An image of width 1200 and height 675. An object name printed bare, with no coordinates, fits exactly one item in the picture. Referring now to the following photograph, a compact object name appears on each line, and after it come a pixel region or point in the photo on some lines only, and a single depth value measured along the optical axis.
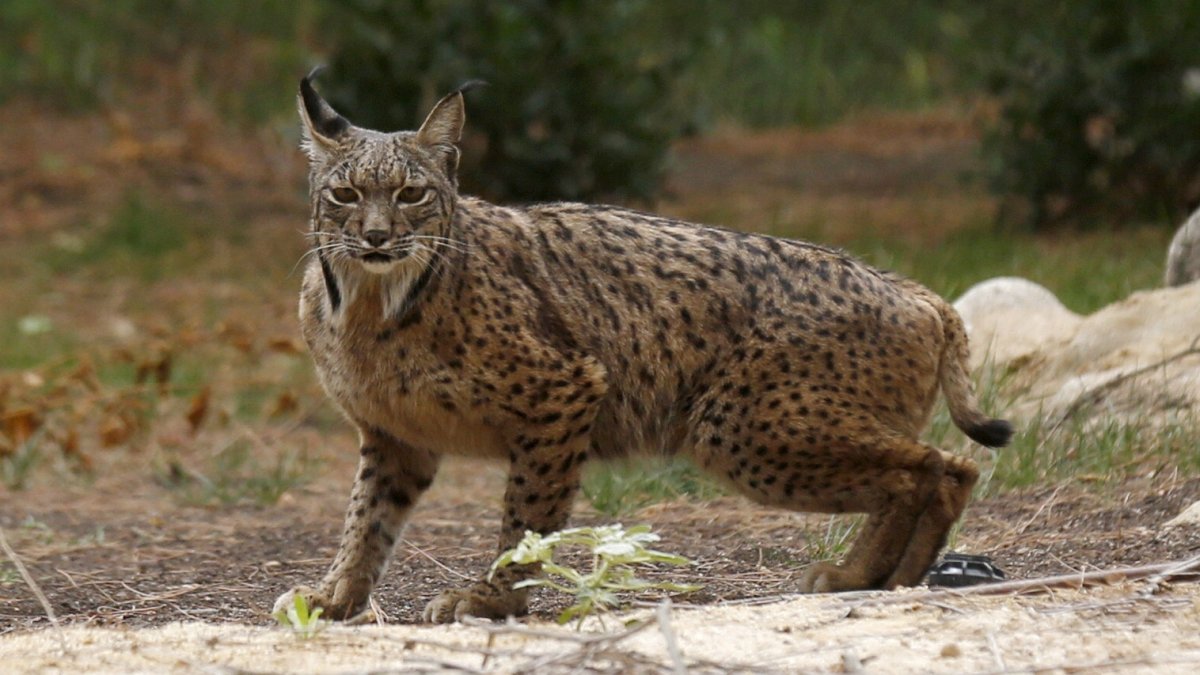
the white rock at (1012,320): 15.49
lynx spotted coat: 10.49
